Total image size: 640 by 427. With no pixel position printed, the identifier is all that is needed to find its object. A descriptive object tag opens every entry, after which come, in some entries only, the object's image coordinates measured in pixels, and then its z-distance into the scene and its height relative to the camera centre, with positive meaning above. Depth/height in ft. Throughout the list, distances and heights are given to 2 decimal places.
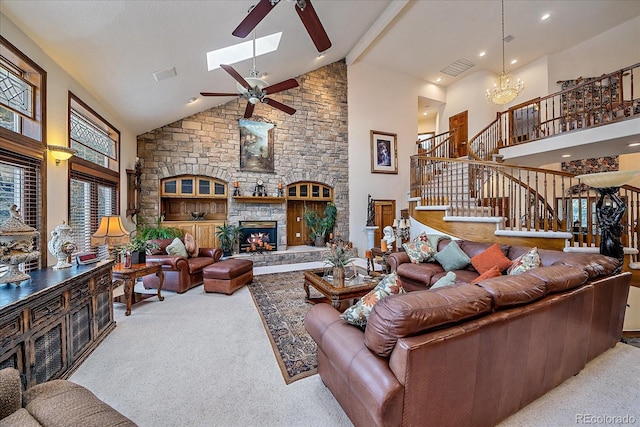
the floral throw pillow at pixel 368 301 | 5.10 -1.78
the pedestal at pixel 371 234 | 23.53 -1.97
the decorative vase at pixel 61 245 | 7.91 -0.94
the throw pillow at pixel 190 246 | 14.85 -1.86
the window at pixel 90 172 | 11.43 +2.09
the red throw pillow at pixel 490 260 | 10.24 -1.99
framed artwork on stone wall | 21.49 +5.73
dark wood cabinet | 5.22 -2.60
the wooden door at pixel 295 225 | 24.20 -1.13
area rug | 7.12 -4.15
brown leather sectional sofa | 3.85 -2.42
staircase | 12.19 +0.97
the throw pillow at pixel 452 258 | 11.84 -2.14
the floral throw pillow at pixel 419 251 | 13.08 -2.03
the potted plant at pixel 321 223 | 23.39 -0.92
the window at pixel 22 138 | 7.63 +2.33
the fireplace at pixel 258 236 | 21.01 -1.90
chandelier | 19.35 +9.13
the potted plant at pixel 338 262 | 9.91 -1.94
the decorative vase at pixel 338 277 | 9.87 -2.48
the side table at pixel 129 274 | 10.43 -2.50
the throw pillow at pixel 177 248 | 14.02 -1.91
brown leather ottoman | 12.92 -3.24
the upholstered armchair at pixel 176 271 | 13.03 -2.97
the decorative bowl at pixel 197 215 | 20.67 -0.10
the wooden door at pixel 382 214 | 24.90 -0.15
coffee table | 9.44 -2.85
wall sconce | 9.08 +2.27
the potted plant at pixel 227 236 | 20.07 -1.80
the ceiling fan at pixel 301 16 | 7.71 +6.19
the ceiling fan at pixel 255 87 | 10.84 +5.62
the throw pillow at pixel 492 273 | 8.58 -2.07
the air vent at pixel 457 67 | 24.93 +14.53
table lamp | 10.18 -0.75
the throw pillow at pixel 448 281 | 5.50 -1.48
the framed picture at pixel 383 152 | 25.49 +6.03
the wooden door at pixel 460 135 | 27.76 +8.38
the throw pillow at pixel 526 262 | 8.47 -1.71
